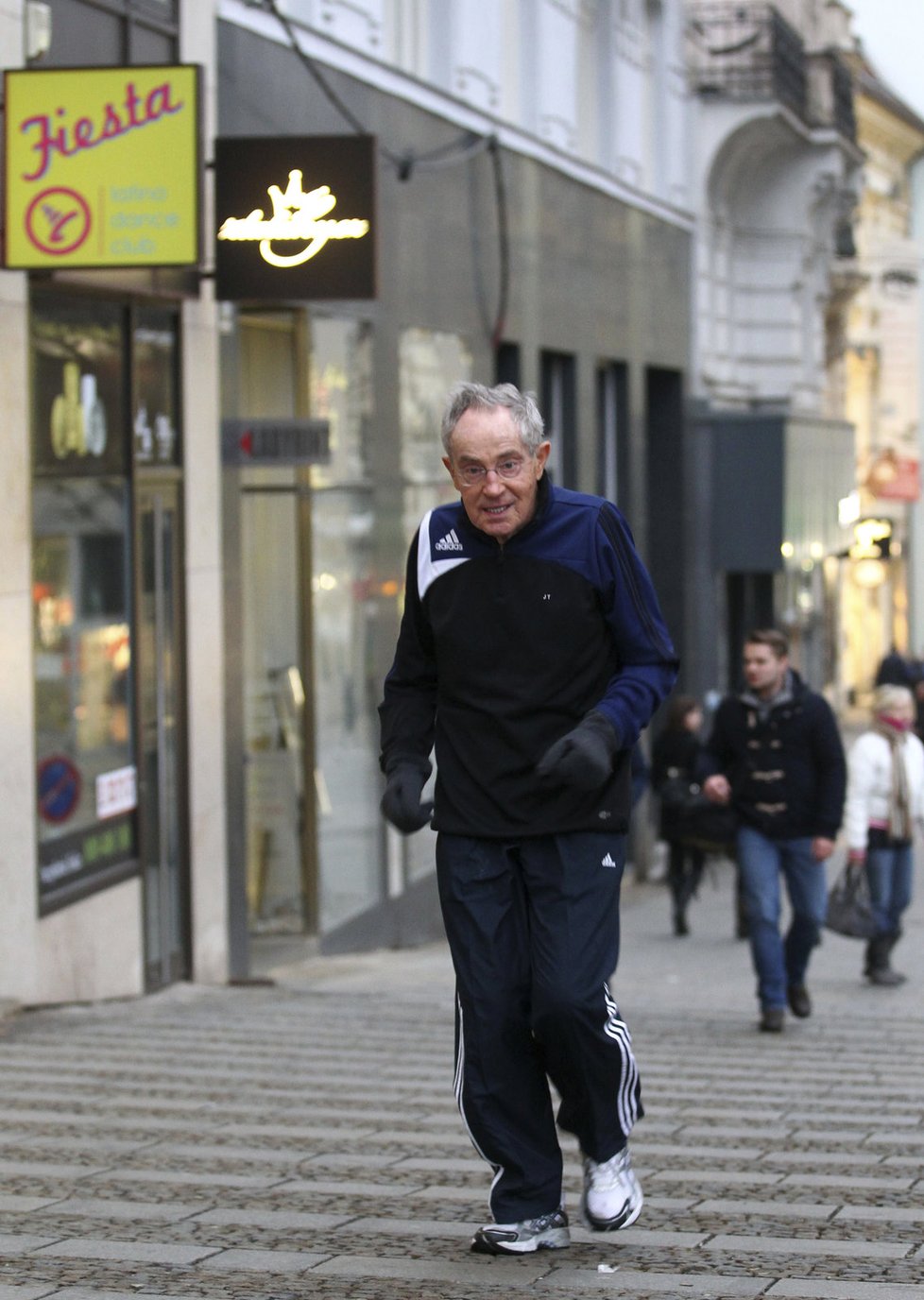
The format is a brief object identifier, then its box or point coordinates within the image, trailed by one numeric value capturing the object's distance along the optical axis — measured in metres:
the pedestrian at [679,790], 16.33
